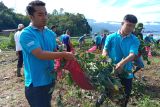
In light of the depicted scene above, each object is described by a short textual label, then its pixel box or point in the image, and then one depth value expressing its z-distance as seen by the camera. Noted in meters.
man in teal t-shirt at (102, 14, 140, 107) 1.71
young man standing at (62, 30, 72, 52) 4.45
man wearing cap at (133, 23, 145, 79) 2.81
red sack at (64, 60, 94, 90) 1.42
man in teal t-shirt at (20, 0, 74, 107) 1.27
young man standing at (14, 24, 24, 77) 3.34
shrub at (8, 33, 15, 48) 9.20
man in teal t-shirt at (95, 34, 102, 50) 8.04
